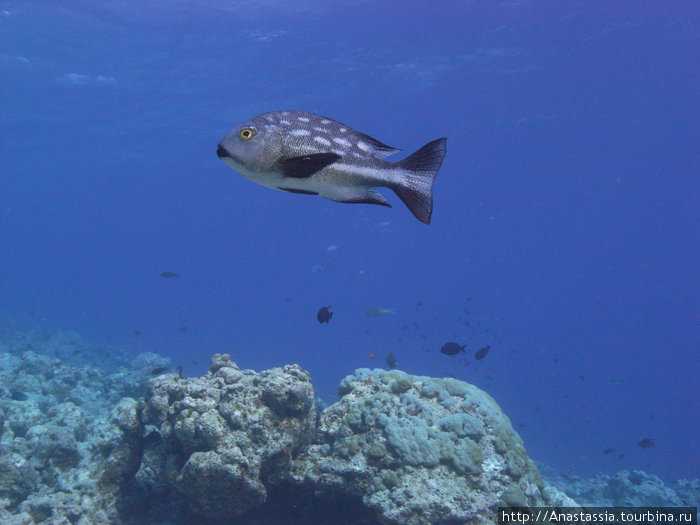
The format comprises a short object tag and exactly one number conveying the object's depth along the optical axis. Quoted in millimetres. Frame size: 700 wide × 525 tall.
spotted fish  1724
